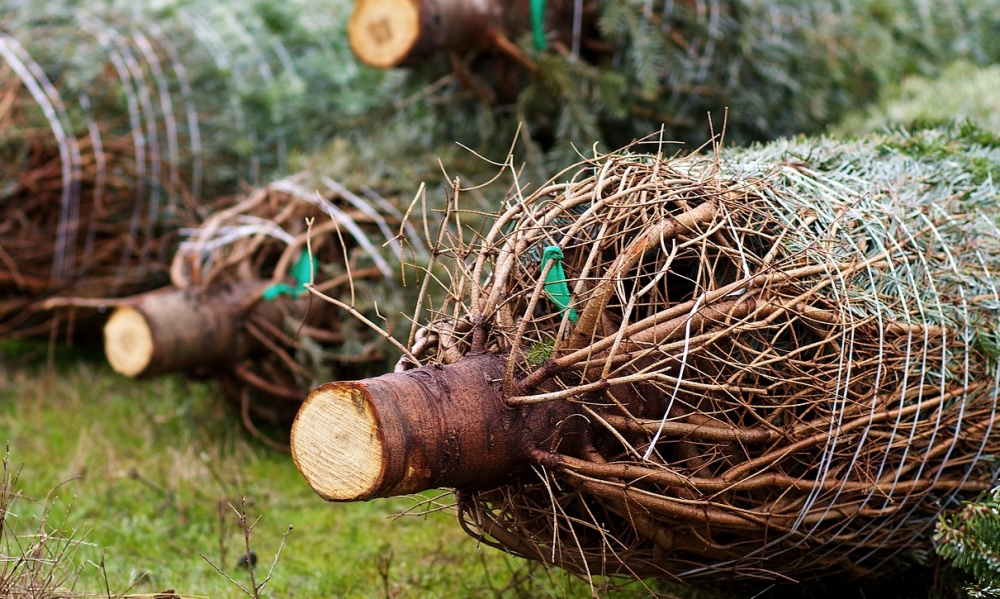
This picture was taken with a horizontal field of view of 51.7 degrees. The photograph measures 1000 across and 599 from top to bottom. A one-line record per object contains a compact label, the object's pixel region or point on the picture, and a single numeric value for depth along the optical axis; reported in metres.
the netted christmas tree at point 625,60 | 4.21
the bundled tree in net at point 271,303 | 3.76
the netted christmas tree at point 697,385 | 2.14
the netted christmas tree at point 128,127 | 4.72
